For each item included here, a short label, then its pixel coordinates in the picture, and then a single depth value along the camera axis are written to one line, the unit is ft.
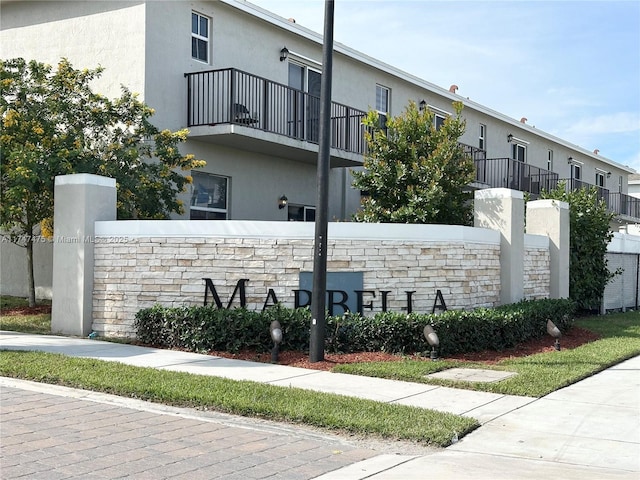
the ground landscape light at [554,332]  37.76
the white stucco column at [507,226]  43.73
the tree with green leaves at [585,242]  55.06
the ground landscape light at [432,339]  33.01
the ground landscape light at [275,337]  32.55
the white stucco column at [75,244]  39.93
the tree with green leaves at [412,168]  45.32
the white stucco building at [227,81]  49.85
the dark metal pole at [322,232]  32.48
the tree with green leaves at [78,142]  43.52
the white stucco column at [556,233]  50.72
